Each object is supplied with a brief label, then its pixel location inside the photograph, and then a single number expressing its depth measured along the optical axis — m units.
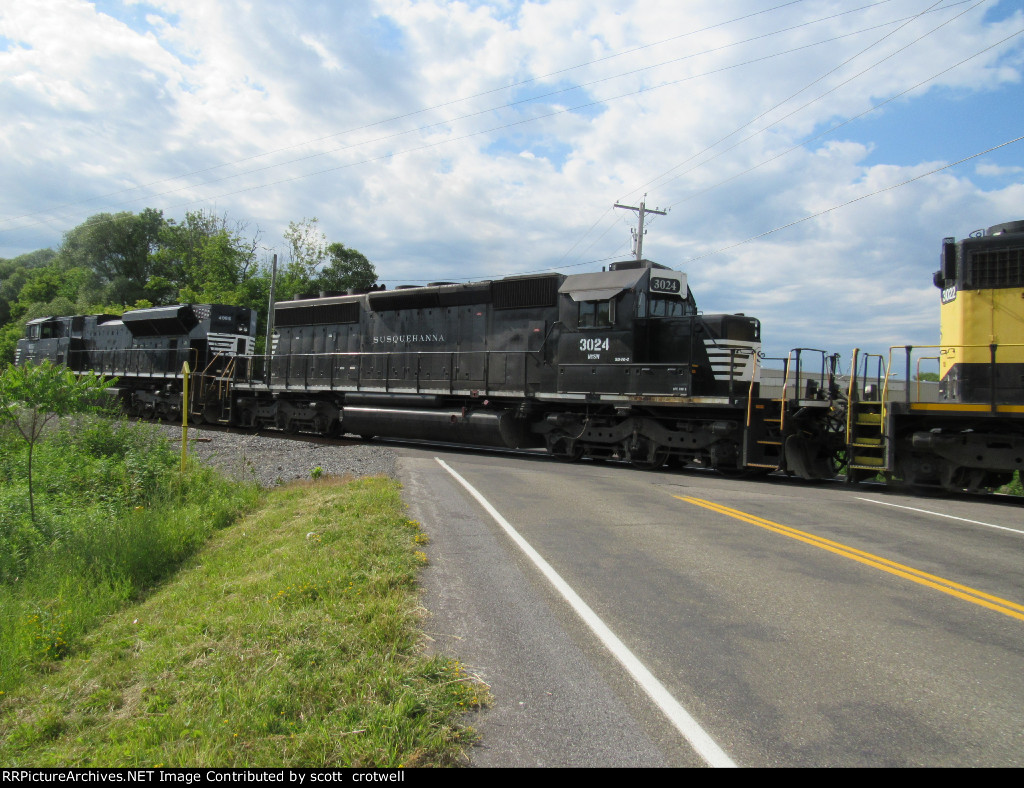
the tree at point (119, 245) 62.97
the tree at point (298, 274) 47.09
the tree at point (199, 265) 48.47
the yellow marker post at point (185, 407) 11.73
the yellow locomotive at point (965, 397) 10.70
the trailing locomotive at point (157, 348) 23.25
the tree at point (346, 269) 50.03
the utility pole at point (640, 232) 31.93
